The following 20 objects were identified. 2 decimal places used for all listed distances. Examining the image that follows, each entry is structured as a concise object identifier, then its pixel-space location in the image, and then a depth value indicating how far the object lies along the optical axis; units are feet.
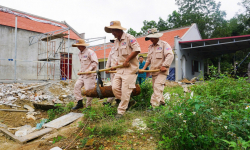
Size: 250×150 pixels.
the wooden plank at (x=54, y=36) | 36.79
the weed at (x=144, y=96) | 14.66
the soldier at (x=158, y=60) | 13.15
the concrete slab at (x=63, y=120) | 12.55
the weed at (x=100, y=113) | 11.15
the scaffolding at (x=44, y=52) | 40.08
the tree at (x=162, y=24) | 97.87
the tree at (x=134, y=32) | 99.55
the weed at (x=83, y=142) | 8.77
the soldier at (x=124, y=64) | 11.68
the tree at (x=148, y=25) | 99.88
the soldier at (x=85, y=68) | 15.52
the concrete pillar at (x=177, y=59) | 46.75
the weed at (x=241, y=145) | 5.06
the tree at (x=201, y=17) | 84.53
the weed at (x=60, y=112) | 15.80
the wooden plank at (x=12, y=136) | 11.30
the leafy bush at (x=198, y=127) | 6.32
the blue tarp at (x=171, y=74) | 47.79
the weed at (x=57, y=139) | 9.71
